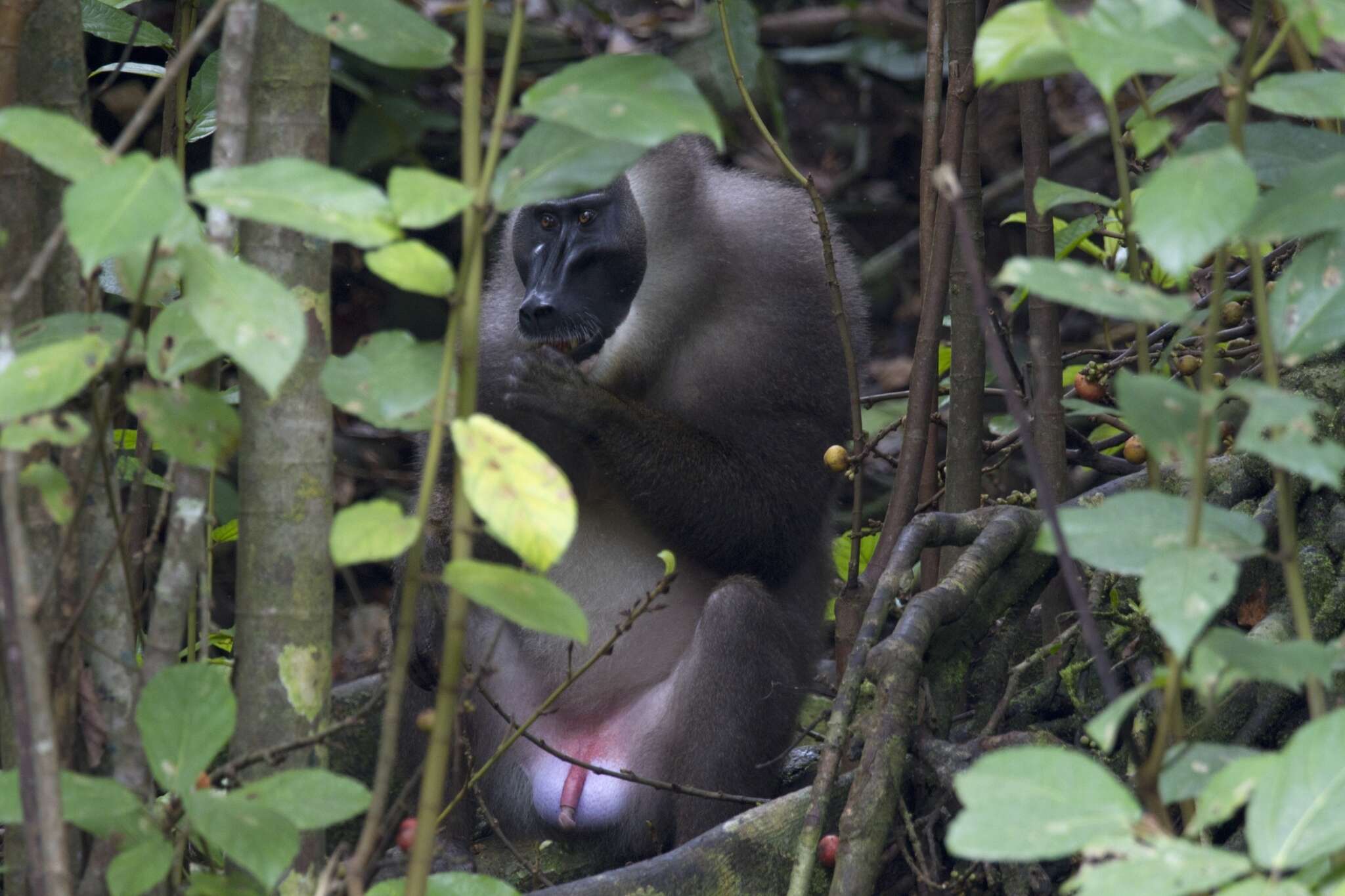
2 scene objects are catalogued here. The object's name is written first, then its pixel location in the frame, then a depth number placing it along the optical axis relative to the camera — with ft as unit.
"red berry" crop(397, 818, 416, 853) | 53.96
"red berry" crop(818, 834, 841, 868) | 54.81
